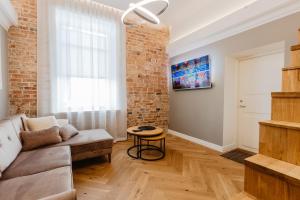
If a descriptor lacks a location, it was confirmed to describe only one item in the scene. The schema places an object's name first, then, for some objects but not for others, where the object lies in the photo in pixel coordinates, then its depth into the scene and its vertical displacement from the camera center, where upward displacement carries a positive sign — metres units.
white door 2.61 +0.11
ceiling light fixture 1.82 +1.11
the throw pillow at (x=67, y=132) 2.38 -0.59
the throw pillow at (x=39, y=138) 2.04 -0.59
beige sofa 1.15 -0.72
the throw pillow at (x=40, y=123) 2.34 -0.43
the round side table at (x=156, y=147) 2.69 -1.09
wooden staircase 1.10 -0.46
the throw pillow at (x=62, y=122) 2.71 -0.47
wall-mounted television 3.29 +0.54
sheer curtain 2.92 +0.66
